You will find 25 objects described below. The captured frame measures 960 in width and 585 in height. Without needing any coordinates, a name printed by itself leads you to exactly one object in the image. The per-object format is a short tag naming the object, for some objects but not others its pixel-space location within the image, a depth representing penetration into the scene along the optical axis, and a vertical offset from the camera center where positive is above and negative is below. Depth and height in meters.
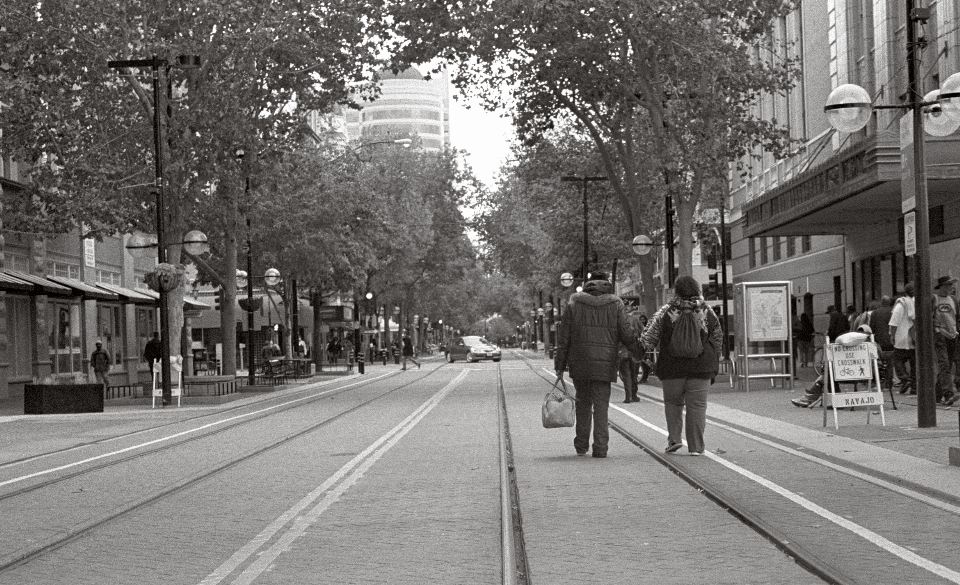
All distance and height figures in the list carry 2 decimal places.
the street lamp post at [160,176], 30.06 +3.36
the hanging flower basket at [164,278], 31.28 +1.19
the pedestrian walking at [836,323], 31.83 -0.15
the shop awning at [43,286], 36.47 +1.27
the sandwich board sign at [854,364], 18.16 -0.62
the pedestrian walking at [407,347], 61.64 -0.92
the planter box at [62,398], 29.36 -1.32
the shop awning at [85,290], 40.75 +1.27
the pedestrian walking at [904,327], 22.11 -0.19
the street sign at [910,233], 17.53 +1.00
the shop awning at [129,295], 46.59 +1.25
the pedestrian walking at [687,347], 14.48 -0.28
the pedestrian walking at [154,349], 38.94 -0.46
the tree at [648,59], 33.41 +6.61
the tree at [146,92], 32.09 +5.70
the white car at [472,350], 76.62 -1.36
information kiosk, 28.72 +0.06
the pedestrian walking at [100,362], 41.78 -0.84
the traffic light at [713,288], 44.44 +0.98
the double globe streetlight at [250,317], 41.25 +0.38
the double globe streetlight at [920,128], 17.06 +2.28
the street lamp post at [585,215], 50.28 +4.07
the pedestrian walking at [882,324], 24.56 -0.15
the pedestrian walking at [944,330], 21.77 -0.24
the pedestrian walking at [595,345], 14.65 -0.23
